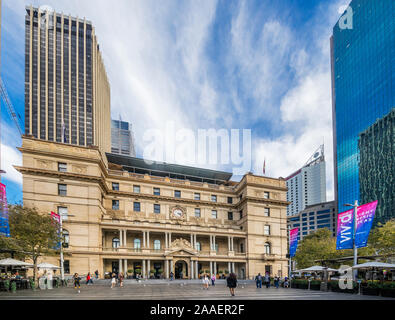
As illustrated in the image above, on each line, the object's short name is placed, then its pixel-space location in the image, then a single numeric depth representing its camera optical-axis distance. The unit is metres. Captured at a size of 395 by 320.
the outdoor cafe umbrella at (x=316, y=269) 29.00
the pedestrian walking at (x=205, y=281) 30.03
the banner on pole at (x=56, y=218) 33.66
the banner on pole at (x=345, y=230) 24.55
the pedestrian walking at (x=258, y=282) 32.84
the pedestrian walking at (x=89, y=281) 35.06
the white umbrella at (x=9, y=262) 25.26
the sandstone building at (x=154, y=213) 43.91
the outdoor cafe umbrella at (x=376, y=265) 22.11
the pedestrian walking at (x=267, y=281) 32.50
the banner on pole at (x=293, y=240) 35.81
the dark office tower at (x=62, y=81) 122.00
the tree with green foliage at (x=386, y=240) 34.03
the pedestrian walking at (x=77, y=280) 26.66
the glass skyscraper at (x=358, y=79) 92.12
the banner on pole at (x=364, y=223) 23.23
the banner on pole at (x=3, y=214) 23.64
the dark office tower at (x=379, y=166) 90.88
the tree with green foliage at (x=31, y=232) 31.00
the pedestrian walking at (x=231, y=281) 19.25
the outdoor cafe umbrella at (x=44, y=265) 30.80
